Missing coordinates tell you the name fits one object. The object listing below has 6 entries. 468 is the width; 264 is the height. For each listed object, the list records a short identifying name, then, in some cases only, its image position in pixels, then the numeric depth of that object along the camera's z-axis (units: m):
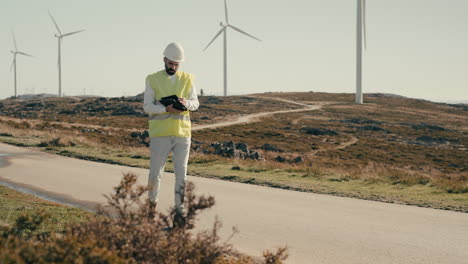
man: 6.76
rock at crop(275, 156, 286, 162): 33.72
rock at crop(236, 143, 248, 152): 36.84
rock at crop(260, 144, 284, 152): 51.03
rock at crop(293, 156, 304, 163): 33.38
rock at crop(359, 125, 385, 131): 85.31
